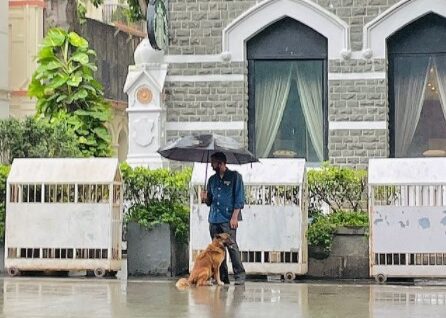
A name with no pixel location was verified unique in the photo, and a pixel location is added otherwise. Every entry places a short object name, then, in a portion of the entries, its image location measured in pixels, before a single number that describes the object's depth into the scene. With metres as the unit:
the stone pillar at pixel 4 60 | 39.25
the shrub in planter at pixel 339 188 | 18.83
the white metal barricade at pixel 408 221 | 17.39
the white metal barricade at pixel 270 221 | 17.69
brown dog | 16.06
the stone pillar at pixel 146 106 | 23.06
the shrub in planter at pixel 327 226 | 18.17
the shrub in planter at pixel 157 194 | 18.83
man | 16.55
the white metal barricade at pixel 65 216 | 17.91
